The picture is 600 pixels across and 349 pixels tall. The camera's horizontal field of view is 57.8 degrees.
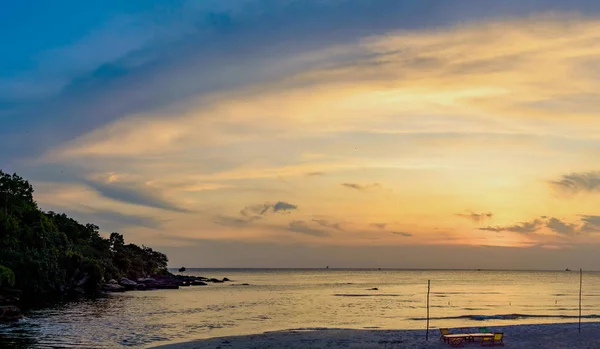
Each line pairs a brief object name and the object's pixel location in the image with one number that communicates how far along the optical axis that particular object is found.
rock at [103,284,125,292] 105.06
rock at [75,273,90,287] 97.78
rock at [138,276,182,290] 120.25
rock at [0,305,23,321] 49.53
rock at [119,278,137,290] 113.75
